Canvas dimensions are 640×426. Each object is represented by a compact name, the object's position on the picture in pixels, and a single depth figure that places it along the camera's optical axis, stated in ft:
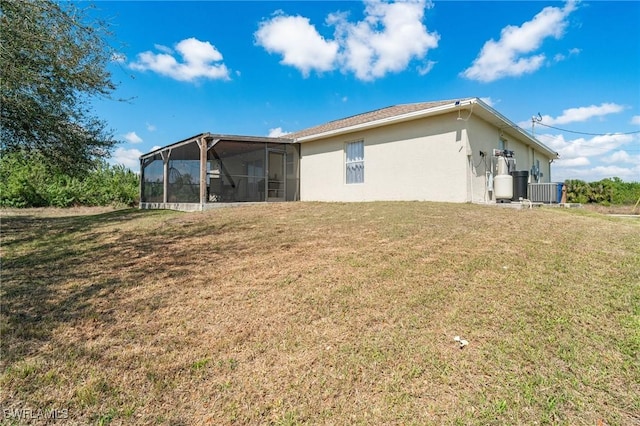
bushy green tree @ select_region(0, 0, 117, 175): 19.90
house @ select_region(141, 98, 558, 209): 33.32
